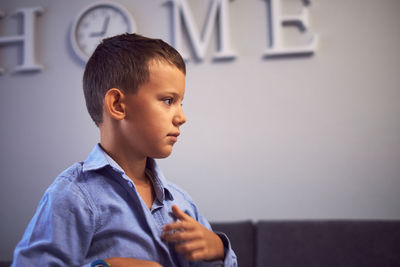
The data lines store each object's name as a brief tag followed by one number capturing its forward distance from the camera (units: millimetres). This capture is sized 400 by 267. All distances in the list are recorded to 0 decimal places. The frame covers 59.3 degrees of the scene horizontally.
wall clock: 1874
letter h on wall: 1884
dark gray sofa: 1424
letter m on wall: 1803
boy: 599
